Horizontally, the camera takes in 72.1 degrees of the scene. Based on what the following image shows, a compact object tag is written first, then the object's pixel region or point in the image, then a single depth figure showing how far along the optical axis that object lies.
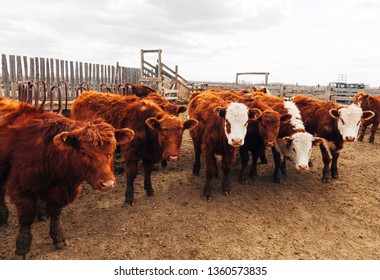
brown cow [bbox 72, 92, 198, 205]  4.32
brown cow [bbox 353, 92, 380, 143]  10.29
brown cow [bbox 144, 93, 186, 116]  5.42
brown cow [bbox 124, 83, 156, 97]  7.24
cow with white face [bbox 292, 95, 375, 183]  5.77
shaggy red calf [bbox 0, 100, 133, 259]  2.78
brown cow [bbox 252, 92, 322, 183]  5.08
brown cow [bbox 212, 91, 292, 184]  5.22
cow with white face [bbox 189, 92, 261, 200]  4.72
